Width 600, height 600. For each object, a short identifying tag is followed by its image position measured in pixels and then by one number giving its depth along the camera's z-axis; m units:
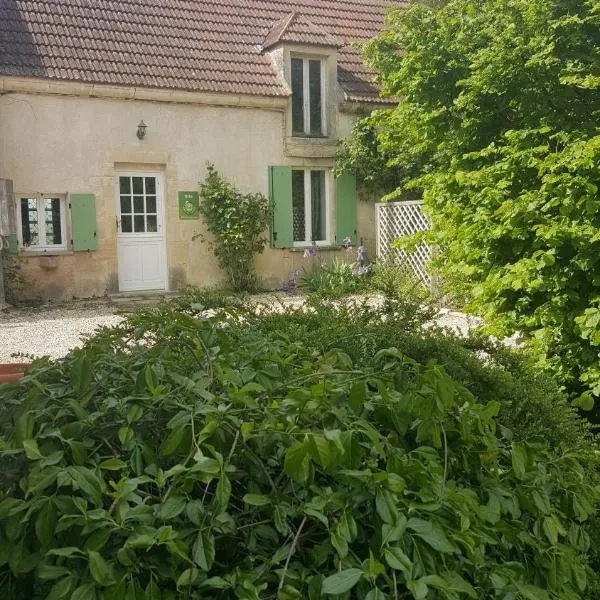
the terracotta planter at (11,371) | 2.53
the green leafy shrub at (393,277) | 10.16
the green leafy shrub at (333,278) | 13.48
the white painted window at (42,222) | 12.58
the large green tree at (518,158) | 4.40
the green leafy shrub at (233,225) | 13.66
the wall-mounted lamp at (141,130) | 13.21
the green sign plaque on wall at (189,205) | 13.67
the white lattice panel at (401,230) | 13.22
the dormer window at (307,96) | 14.70
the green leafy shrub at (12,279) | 12.04
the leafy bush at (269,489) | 1.40
